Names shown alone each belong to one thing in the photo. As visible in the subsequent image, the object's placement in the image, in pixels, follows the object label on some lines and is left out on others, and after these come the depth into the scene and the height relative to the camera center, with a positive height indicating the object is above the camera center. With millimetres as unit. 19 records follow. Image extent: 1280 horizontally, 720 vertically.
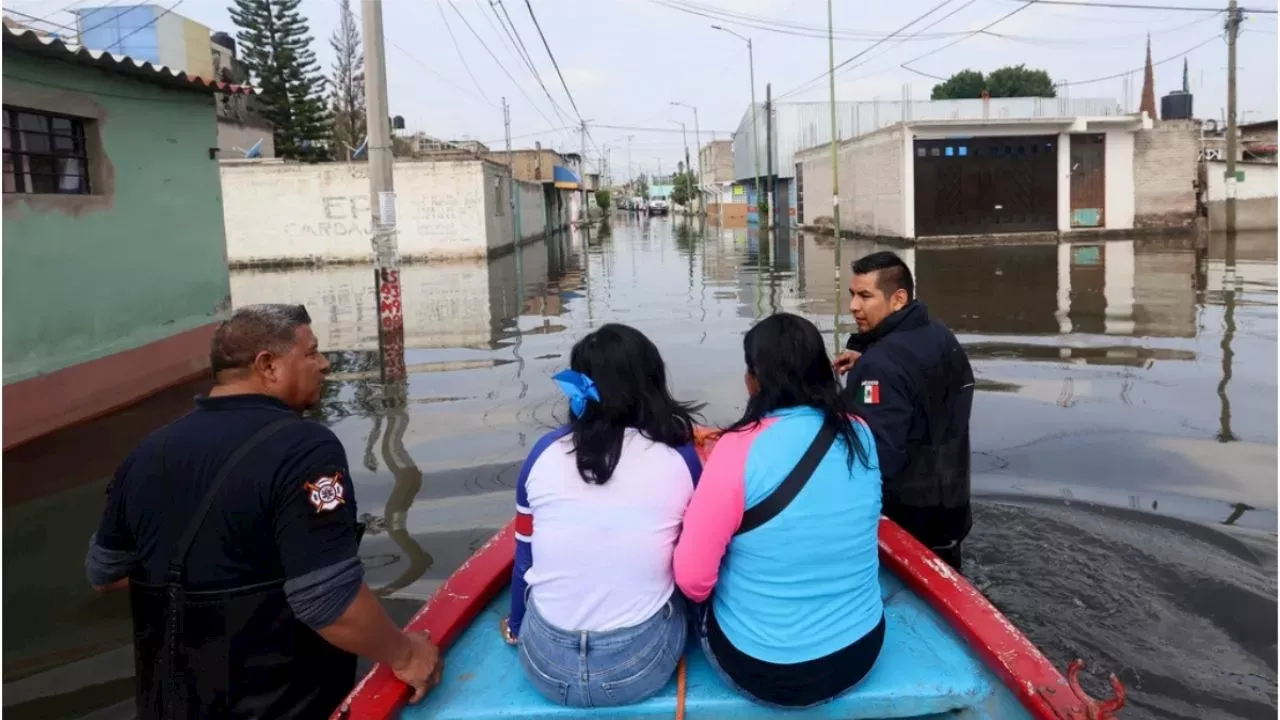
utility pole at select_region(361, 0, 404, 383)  8586 +544
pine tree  40156 +8140
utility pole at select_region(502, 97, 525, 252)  34938 +1492
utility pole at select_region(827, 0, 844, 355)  28734 +4289
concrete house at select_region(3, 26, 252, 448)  7703 +358
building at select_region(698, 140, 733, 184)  81688 +7288
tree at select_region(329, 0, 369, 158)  48062 +9036
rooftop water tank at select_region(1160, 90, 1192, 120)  37000 +4706
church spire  61375 +8859
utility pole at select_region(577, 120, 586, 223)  72312 +4095
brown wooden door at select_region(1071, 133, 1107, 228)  30156 +1646
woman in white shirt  2514 -699
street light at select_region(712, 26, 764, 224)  46719 +4705
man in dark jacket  3525 -593
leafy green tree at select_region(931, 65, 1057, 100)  69000 +10877
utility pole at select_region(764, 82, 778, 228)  44225 +5270
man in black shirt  2244 -663
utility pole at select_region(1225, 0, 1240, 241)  25312 +4589
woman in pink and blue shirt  2482 -762
